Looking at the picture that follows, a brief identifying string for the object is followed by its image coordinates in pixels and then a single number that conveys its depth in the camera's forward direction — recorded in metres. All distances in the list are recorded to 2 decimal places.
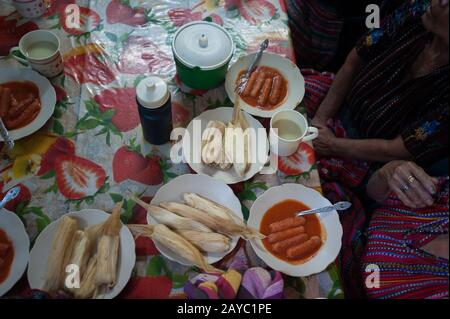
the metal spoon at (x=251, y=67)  1.38
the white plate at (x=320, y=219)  1.11
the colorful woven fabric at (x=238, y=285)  0.98
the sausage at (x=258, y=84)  1.38
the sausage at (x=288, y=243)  1.13
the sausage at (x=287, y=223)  1.16
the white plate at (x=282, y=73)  1.36
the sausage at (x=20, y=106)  1.26
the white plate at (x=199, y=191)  1.17
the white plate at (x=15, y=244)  1.04
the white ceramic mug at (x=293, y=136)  1.25
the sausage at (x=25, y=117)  1.25
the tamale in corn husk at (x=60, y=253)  1.02
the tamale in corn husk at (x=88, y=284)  1.02
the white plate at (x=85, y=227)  1.04
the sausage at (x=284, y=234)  1.14
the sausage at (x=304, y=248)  1.13
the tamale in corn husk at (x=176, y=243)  1.08
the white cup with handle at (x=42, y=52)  1.31
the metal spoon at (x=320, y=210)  1.18
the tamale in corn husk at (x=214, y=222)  1.12
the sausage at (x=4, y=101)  1.25
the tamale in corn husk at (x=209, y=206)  1.13
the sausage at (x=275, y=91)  1.38
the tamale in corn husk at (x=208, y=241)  1.09
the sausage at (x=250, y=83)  1.38
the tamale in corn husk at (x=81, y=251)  1.05
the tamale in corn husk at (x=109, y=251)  1.04
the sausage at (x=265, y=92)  1.37
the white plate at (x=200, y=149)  1.24
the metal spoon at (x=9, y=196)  1.12
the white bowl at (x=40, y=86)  1.28
